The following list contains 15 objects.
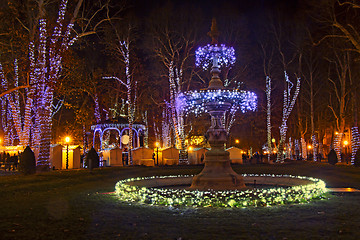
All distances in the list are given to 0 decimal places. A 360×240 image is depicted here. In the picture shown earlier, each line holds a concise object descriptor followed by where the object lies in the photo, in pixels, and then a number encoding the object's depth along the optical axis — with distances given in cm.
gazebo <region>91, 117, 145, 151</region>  3759
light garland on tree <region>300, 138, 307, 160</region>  5208
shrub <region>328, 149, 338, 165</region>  3412
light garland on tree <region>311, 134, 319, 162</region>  4184
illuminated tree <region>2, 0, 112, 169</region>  2239
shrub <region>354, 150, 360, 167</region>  2809
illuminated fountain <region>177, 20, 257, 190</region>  1331
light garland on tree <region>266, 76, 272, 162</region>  4066
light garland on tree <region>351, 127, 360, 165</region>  3180
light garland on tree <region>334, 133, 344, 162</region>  3738
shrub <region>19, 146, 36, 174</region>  2152
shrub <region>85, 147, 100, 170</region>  2862
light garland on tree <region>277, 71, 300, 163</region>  3950
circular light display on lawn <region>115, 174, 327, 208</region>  985
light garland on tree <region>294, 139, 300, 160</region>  6589
